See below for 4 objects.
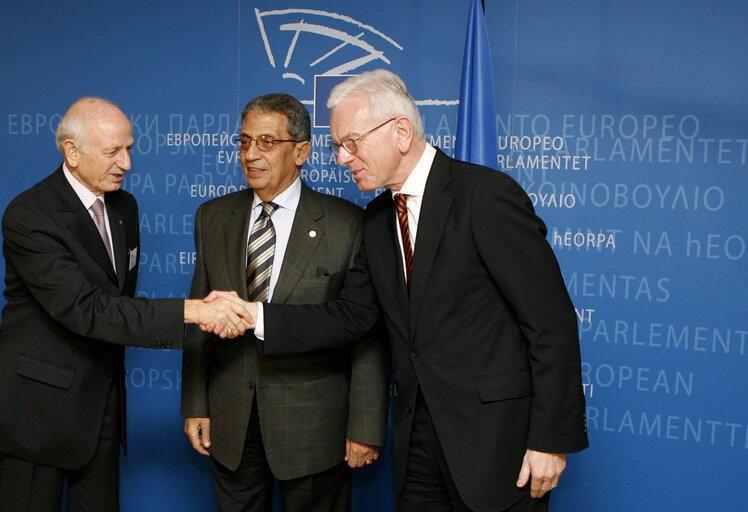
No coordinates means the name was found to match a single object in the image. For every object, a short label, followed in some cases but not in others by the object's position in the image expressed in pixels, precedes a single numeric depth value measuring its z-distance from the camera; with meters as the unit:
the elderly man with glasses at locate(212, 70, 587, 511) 1.59
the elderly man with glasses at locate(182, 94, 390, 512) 2.10
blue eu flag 2.53
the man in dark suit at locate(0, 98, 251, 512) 1.98
